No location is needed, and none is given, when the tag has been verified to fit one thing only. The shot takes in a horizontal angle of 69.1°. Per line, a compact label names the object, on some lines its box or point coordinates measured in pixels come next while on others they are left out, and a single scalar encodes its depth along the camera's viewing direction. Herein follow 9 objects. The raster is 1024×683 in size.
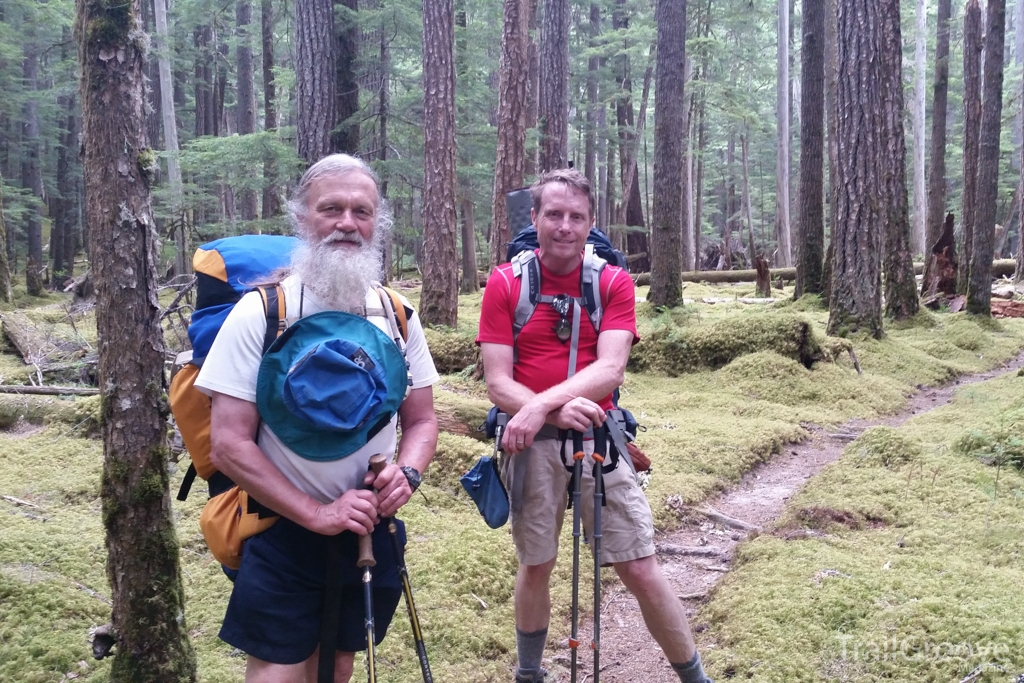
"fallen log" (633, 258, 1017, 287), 21.39
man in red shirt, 3.08
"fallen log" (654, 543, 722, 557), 4.97
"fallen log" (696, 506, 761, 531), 5.31
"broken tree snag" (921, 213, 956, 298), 15.09
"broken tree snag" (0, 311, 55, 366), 9.19
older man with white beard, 2.16
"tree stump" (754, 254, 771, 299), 17.81
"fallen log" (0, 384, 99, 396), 7.00
